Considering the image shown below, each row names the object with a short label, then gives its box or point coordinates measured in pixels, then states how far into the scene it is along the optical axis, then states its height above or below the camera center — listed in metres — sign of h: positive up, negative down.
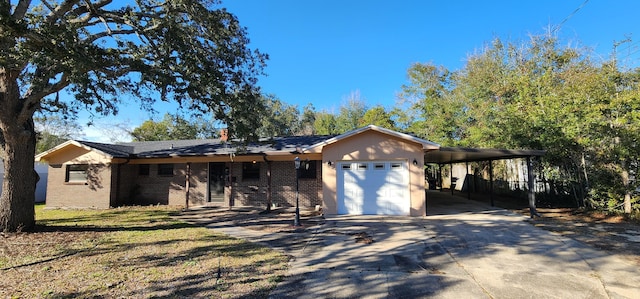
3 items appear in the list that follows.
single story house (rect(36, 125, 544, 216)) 10.44 +0.05
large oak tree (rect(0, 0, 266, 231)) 6.05 +2.65
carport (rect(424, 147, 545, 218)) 9.87 +0.67
